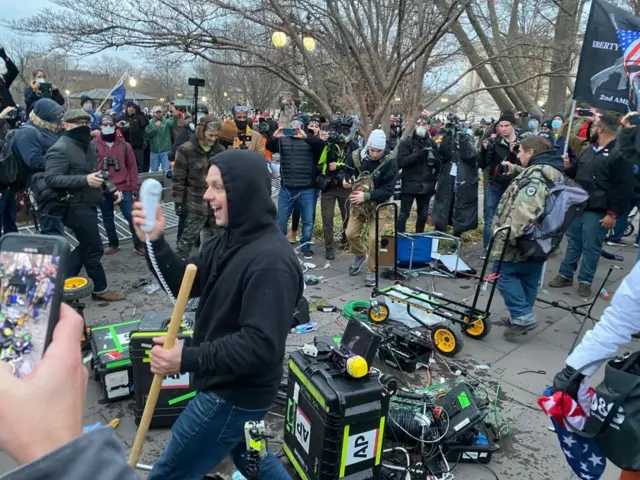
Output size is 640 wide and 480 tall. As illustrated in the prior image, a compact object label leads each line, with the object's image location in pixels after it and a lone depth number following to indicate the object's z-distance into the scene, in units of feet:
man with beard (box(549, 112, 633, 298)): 18.98
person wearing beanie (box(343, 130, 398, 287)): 21.34
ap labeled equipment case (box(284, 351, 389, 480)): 8.40
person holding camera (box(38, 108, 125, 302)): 15.85
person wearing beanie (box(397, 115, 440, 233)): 25.03
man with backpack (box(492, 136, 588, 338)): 15.03
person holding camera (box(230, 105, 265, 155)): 24.81
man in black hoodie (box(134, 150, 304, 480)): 6.45
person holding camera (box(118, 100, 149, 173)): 39.06
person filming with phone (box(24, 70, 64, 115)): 30.94
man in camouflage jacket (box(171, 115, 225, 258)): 19.93
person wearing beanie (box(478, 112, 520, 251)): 23.68
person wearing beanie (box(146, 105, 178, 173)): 39.32
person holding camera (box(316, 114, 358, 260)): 23.97
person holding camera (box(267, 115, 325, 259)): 23.97
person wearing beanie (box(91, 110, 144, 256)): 22.18
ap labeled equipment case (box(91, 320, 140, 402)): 11.85
